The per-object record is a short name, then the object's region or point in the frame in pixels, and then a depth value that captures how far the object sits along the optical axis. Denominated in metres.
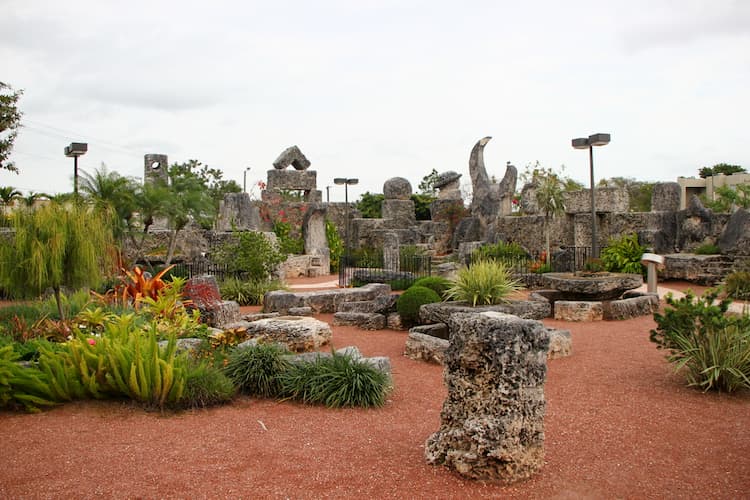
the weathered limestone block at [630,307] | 11.15
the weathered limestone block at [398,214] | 26.70
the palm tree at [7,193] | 19.23
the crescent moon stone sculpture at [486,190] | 22.83
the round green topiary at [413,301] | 10.31
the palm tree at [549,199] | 17.94
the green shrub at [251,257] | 15.63
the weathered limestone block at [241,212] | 20.98
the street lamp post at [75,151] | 14.81
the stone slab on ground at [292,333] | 8.55
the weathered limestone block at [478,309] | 9.05
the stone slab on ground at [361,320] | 10.84
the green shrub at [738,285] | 12.84
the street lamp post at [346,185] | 24.75
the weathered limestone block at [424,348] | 7.96
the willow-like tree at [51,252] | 7.75
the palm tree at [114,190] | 15.27
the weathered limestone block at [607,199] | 18.59
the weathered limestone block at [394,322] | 10.69
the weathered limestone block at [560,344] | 8.22
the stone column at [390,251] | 19.42
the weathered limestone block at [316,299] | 12.45
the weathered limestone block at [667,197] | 18.05
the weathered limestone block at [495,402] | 4.12
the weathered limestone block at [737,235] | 15.50
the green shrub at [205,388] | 5.84
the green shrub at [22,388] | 5.61
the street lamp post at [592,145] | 15.05
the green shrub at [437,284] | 11.20
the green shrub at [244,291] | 14.26
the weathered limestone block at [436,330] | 9.07
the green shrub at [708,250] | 16.22
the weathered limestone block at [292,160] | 25.23
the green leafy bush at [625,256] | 16.25
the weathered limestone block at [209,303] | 10.16
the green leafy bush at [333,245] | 22.77
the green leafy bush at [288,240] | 21.90
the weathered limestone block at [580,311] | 11.21
